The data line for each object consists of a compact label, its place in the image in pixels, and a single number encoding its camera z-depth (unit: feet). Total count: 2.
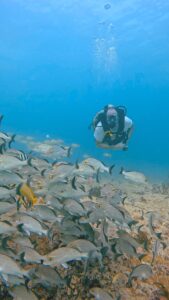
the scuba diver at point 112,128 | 17.59
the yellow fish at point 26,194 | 10.61
